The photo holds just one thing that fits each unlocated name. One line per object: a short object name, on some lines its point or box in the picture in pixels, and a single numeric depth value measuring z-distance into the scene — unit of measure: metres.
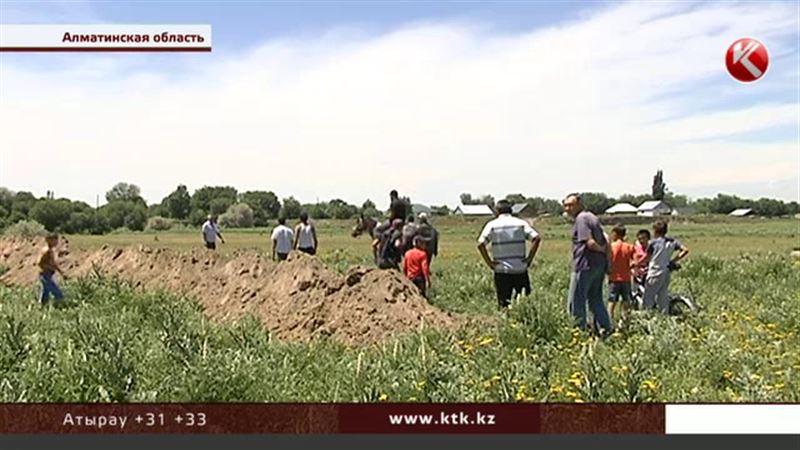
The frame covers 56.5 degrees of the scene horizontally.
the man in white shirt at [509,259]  6.42
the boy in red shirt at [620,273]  7.13
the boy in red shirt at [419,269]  8.21
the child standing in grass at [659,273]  5.80
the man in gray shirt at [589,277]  5.90
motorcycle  6.59
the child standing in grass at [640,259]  7.02
